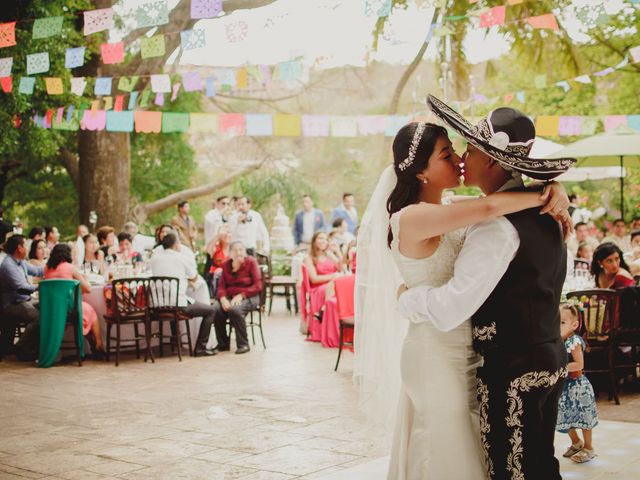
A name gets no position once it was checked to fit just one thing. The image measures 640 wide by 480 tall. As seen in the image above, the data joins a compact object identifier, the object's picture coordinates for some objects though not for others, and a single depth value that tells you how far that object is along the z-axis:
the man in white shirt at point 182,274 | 9.20
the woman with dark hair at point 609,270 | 7.14
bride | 2.98
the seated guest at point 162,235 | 9.48
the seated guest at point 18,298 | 9.00
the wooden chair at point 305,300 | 10.39
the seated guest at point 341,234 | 12.66
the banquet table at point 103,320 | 9.19
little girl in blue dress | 4.87
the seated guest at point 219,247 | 11.45
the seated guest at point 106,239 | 11.53
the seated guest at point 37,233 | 11.63
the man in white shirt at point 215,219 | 13.46
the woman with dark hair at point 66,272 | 8.79
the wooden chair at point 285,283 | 12.73
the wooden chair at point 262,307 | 9.63
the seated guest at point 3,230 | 9.80
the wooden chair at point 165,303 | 8.85
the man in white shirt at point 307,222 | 14.27
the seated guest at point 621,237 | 12.54
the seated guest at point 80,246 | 11.95
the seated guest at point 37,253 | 10.29
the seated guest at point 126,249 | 10.79
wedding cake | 16.44
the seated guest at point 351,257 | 9.81
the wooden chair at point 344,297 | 8.52
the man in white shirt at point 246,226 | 13.02
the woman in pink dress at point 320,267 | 9.99
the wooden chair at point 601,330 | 6.67
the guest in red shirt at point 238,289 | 9.49
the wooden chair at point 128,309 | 8.71
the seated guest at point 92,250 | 10.70
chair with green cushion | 8.54
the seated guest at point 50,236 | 12.20
